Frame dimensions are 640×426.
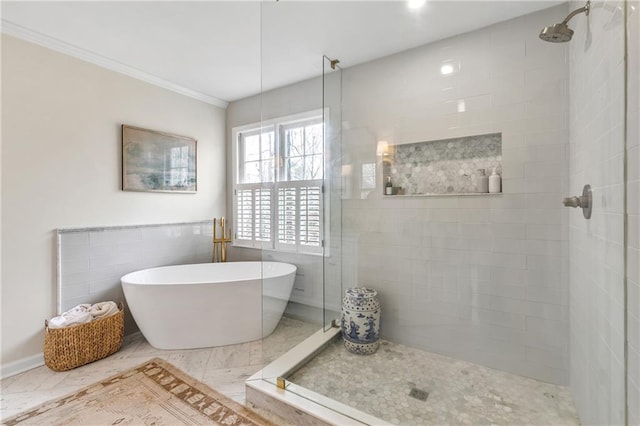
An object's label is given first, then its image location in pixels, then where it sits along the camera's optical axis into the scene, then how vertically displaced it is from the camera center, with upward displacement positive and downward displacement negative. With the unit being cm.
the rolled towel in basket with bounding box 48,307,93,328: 219 -82
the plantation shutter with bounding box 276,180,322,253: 252 -5
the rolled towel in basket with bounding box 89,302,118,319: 236 -81
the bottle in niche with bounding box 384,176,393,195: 233 +19
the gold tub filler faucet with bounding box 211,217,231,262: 339 -36
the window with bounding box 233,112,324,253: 252 +27
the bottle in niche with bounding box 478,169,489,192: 198 +20
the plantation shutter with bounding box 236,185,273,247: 287 -4
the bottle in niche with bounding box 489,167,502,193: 193 +19
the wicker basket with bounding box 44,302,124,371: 213 -100
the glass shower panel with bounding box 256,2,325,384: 247 +27
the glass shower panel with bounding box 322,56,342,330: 253 +26
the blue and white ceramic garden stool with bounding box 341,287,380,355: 222 -87
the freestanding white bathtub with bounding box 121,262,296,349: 234 -80
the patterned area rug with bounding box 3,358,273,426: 163 -117
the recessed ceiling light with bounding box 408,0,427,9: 192 +139
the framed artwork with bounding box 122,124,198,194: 275 +52
